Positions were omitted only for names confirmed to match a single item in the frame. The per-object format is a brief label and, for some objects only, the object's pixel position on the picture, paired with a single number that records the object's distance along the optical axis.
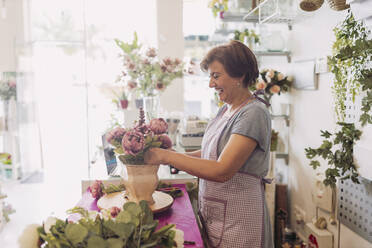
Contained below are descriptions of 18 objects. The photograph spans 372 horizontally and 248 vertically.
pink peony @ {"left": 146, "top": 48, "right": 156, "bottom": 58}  2.56
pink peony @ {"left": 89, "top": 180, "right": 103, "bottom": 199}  1.51
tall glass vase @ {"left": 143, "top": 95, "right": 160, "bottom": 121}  2.69
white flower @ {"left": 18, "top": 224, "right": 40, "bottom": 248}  0.86
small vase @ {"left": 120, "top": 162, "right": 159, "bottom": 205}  1.28
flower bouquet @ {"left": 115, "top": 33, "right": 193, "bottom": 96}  2.59
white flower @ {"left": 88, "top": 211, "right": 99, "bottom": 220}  1.05
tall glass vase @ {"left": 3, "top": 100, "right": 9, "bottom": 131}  2.17
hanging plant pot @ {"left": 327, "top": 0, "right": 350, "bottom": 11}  1.67
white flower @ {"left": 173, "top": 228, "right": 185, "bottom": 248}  0.98
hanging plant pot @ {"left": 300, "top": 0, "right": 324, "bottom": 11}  1.87
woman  1.23
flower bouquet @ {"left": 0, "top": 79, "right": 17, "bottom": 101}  2.10
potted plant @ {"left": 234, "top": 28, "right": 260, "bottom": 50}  2.96
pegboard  1.69
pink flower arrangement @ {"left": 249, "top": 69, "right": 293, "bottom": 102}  2.75
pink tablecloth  1.18
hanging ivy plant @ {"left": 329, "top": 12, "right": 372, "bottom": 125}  1.49
